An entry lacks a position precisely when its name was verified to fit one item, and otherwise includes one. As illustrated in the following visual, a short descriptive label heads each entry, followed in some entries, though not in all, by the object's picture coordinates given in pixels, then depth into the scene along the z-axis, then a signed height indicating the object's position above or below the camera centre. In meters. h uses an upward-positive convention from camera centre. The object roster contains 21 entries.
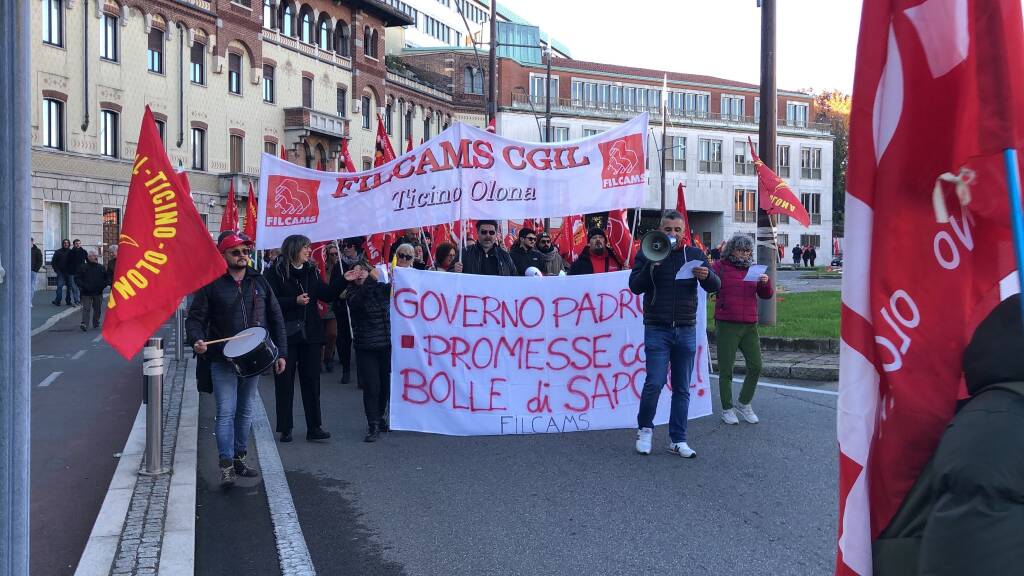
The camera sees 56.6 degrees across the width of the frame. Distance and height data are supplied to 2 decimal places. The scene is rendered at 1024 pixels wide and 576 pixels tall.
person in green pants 8.77 -0.51
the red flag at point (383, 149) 15.30 +1.82
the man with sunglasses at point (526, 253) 11.85 +0.12
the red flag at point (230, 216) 18.92 +0.88
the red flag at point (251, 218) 19.22 +0.86
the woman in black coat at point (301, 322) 8.43 -0.55
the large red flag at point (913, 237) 1.81 +0.06
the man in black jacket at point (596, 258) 9.74 +0.05
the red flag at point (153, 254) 4.83 +0.03
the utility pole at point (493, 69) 24.03 +5.04
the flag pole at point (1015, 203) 1.62 +0.11
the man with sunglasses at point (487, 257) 10.22 +0.06
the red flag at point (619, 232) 12.82 +0.43
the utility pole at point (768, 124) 14.41 +2.24
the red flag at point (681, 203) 14.00 +0.92
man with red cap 6.84 -0.49
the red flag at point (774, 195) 15.30 +1.16
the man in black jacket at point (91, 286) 20.05 -0.60
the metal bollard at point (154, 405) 6.82 -1.07
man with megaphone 7.45 -0.48
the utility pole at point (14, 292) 2.28 -0.08
